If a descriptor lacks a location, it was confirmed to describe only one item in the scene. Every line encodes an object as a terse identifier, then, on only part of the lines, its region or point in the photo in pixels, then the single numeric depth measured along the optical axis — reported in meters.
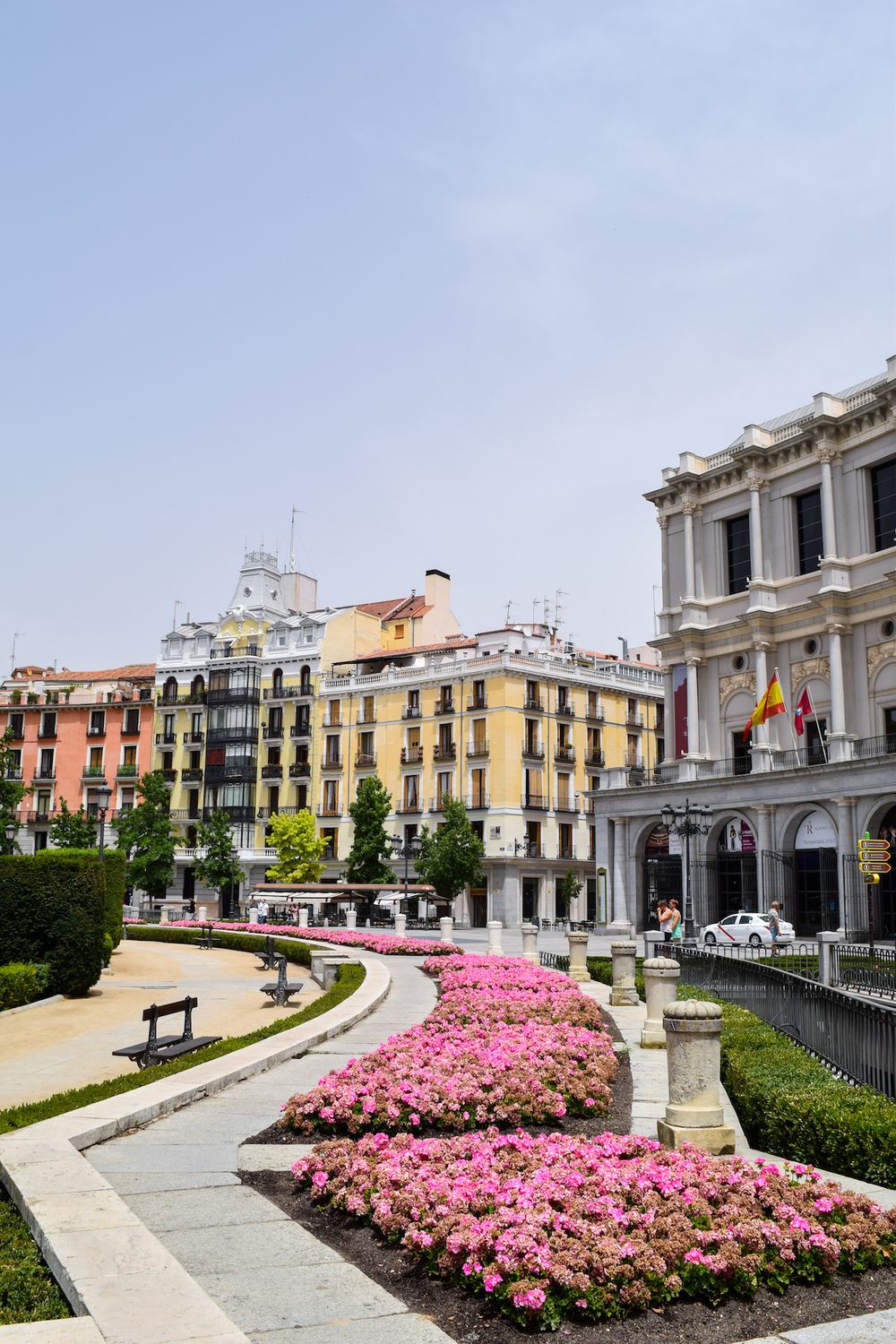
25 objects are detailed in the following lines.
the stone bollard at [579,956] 26.28
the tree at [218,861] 65.88
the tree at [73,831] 68.00
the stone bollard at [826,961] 19.89
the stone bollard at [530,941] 31.92
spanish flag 41.31
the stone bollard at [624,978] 20.66
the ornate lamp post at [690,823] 34.97
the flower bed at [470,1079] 9.54
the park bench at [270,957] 28.01
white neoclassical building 40.74
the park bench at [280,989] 21.50
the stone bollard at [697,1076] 8.51
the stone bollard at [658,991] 13.38
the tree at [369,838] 63.09
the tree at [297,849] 67.19
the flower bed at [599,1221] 5.70
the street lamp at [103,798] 35.56
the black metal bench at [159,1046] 13.33
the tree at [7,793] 36.78
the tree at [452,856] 59.03
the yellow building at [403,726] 65.06
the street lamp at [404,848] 64.38
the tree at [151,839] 65.44
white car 36.97
